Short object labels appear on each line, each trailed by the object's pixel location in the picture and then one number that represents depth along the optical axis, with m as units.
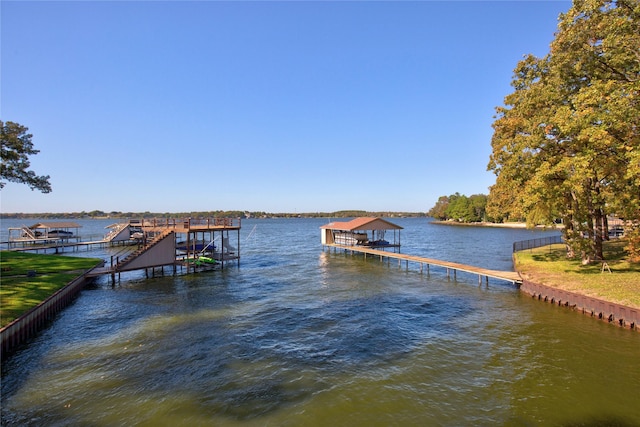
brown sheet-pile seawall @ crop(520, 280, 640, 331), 15.59
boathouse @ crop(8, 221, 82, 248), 55.34
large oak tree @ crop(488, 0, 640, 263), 16.08
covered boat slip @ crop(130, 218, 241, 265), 32.00
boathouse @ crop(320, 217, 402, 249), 44.16
